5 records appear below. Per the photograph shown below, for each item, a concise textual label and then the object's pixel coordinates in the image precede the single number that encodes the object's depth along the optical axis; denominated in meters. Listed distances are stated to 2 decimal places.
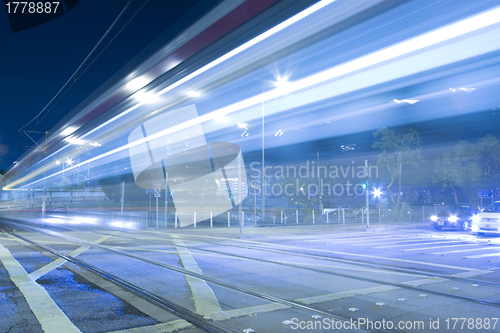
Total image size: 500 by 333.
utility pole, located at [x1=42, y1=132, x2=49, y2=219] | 25.59
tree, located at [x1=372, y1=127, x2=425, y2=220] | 29.88
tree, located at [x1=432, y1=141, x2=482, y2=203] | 31.39
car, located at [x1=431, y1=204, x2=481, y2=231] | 21.72
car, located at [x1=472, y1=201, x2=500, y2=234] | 17.47
